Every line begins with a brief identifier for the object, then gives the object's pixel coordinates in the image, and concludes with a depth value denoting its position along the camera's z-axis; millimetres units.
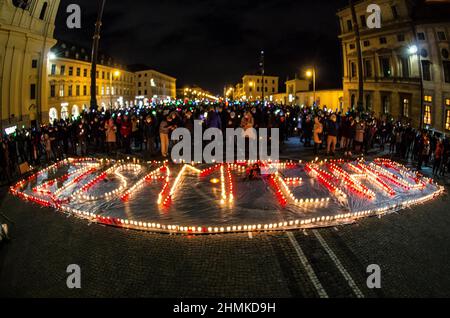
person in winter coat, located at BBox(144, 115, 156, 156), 18094
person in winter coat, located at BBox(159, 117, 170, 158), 17625
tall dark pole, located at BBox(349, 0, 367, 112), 23844
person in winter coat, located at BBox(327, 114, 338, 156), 17484
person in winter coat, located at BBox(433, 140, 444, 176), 15224
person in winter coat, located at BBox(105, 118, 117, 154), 18797
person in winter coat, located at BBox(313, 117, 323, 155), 18219
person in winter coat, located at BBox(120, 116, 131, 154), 19234
